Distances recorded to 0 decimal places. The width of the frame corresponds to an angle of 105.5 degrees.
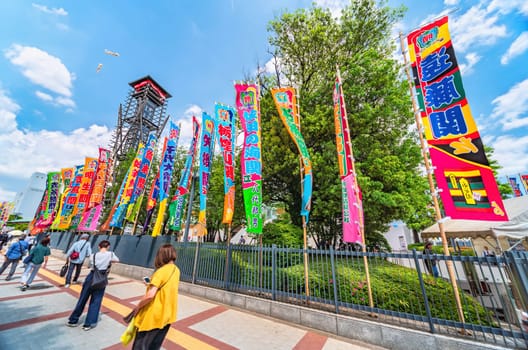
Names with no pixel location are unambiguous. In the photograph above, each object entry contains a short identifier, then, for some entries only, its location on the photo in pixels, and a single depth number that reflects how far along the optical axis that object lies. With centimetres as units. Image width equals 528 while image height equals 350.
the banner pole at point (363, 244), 432
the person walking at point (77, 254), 664
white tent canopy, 683
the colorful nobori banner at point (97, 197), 1162
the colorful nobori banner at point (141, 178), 1054
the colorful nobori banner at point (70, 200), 1345
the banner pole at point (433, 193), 376
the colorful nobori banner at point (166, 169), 877
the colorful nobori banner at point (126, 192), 1034
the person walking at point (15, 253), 721
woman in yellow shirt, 229
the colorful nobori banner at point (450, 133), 358
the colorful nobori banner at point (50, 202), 1544
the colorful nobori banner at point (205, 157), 691
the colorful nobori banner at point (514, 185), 1728
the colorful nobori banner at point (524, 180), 1714
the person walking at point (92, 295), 394
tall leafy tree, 825
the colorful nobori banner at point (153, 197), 959
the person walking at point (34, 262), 621
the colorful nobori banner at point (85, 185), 1318
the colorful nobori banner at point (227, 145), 649
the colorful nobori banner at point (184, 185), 839
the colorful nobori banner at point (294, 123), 580
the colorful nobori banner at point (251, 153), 597
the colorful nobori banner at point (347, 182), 488
